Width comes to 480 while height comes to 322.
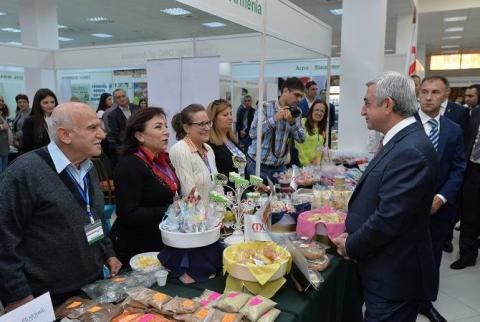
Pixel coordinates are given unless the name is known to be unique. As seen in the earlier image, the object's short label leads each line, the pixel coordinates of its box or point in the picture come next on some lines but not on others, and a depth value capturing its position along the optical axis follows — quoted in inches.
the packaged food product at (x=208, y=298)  48.9
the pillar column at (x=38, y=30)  308.3
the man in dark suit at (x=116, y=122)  214.2
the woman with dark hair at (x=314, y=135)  150.7
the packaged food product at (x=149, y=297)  48.0
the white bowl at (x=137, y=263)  60.4
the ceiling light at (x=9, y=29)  508.4
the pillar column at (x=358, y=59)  175.8
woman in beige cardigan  87.4
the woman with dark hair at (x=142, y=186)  70.1
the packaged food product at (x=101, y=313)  45.2
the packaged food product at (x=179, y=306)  46.6
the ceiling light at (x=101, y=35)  539.2
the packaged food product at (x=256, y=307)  45.9
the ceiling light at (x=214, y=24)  461.3
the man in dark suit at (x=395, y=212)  55.1
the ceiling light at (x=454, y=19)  383.0
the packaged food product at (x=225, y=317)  44.7
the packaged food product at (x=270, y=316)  46.0
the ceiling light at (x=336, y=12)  375.9
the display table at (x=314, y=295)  51.7
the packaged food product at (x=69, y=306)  48.0
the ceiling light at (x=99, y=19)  434.9
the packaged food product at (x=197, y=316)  45.2
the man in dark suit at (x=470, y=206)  134.9
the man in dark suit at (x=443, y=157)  91.4
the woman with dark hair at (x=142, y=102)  314.3
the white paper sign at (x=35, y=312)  40.5
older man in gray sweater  50.6
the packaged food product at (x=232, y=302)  46.8
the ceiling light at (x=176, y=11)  395.5
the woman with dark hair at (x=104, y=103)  252.4
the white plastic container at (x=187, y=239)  56.4
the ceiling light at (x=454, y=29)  454.1
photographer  119.5
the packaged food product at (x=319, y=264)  62.1
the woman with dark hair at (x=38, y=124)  146.3
